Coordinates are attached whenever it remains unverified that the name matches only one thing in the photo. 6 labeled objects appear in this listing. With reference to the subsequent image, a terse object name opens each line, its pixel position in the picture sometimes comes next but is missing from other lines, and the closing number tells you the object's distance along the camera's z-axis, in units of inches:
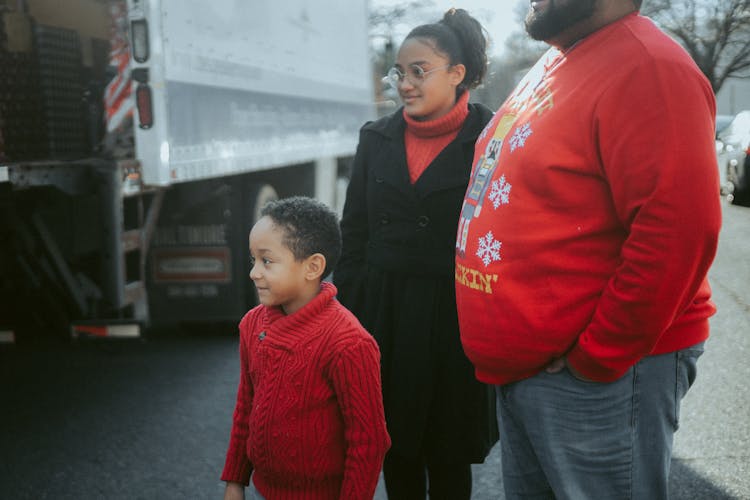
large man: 60.6
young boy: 74.7
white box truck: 172.4
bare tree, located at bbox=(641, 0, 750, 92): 892.0
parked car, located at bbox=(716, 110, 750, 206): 499.5
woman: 100.3
